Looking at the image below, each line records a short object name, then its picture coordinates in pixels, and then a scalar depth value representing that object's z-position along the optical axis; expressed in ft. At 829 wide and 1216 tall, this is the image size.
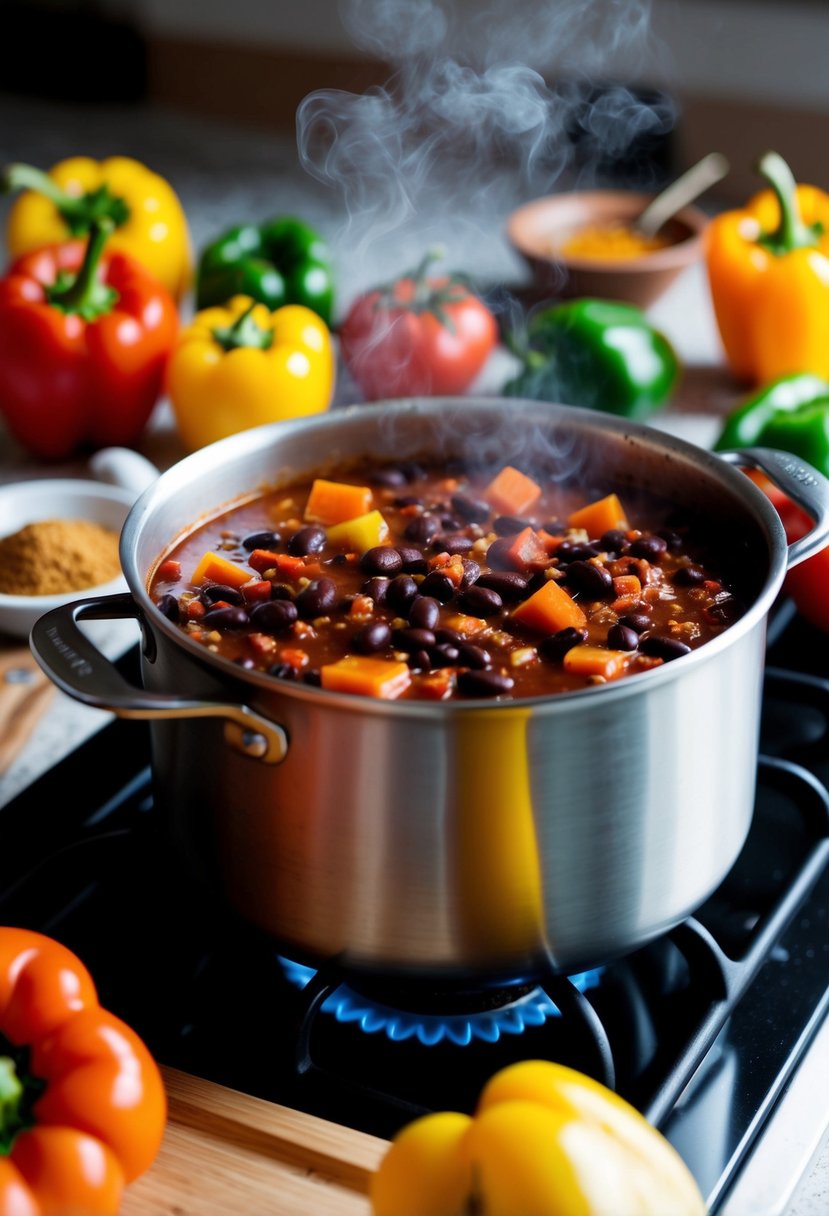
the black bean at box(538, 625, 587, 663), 4.21
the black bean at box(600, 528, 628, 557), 4.41
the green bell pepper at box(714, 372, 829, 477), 4.91
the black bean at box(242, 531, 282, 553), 4.44
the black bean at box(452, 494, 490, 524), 4.52
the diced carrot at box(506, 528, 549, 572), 4.40
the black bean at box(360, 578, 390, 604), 4.32
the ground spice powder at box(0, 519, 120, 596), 4.72
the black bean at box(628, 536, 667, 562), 4.40
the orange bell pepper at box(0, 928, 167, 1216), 3.39
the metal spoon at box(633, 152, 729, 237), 5.40
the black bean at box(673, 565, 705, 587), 4.37
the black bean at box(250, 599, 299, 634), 4.26
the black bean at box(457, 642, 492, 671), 4.18
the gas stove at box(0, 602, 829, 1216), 4.09
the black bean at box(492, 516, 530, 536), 4.47
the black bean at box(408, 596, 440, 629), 4.24
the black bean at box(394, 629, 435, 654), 4.20
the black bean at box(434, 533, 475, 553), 4.42
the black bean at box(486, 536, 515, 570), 4.40
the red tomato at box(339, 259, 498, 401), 5.26
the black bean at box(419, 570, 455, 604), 4.31
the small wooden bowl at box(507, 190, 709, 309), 5.36
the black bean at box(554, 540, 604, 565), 4.38
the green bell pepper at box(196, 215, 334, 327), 5.47
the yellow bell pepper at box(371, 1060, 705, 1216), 3.15
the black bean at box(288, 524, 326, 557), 4.43
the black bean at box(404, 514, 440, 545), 4.46
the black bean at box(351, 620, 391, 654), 4.21
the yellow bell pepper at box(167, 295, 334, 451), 5.09
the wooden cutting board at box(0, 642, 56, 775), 4.56
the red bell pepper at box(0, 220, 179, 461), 5.14
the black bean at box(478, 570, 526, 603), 4.31
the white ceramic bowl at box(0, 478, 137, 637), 4.89
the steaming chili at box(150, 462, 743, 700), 4.20
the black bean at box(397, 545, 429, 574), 4.38
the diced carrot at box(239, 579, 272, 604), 4.35
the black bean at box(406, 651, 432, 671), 4.19
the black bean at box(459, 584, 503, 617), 4.28
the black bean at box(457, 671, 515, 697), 4.15
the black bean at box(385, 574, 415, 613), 4.29
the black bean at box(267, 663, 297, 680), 4.12
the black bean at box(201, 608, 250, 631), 4.28
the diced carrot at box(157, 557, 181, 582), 4.41
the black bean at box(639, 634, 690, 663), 4.19
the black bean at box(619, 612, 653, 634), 4.25
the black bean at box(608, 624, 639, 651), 4.21
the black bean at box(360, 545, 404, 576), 4.37
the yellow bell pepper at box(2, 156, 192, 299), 5.60
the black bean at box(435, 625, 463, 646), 4.21
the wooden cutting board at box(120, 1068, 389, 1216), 3.77
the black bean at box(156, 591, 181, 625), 4.28
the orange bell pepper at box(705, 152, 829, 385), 5.27
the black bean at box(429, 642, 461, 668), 4.19
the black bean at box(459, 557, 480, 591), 4.35
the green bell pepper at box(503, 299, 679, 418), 5.18
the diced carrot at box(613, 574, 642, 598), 4.33
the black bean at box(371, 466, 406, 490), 4.56
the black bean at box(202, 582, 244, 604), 4.32
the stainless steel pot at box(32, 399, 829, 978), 3.59
